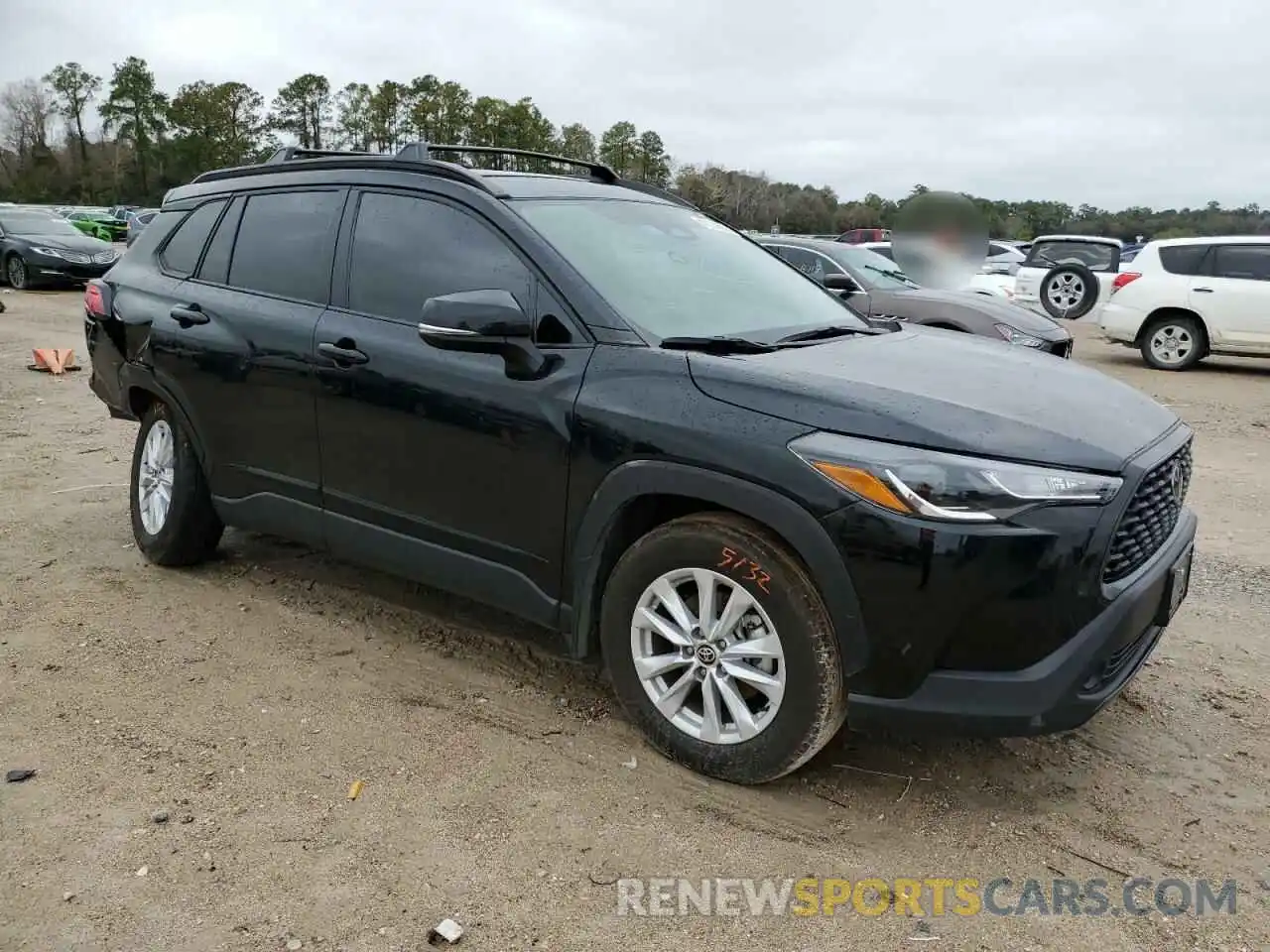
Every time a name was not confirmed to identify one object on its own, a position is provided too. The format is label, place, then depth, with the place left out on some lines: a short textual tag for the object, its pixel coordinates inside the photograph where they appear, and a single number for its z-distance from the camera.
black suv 2.58
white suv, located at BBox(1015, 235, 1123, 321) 15.31
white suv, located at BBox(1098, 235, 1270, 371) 11.86
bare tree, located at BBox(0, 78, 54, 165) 86.25
